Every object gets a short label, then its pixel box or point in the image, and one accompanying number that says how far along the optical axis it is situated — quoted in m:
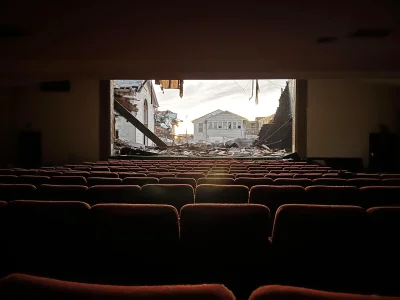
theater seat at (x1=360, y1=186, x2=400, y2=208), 2.43
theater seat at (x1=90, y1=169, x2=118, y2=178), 4.07
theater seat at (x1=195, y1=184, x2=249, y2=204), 2.41
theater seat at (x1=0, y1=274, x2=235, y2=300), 0.64
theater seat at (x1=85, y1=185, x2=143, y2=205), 2.46
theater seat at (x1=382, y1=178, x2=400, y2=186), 3.37
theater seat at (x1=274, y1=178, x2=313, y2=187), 3.27
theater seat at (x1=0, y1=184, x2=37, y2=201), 2.51
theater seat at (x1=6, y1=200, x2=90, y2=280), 1.46
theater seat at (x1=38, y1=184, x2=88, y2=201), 2.48
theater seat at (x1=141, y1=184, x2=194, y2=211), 2.42
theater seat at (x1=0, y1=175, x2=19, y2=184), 3.46
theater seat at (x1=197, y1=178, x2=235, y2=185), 3.37
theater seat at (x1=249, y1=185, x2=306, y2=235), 2.34
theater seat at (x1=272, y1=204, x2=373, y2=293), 1.34
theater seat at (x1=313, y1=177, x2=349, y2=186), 3.19
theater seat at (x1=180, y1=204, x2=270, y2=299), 1.40
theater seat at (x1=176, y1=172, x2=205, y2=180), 4.16
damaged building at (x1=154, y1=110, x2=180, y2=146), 29.95
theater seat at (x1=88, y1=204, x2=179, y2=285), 1.39
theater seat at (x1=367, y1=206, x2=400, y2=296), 1.36
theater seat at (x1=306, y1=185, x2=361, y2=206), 2.44
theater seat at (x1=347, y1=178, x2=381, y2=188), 3.34
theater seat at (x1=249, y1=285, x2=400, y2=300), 0.64
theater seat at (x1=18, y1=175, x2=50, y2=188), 3.46
